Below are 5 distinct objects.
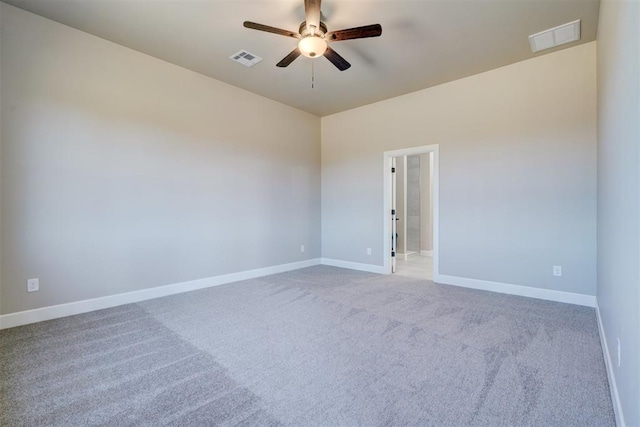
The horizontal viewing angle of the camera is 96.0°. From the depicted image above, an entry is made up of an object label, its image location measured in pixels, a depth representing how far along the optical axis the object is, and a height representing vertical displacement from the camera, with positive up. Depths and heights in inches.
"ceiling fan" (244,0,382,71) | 93.4 +59.0
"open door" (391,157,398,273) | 203.0 -4.2
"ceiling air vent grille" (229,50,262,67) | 138.9 +74.8
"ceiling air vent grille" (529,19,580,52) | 116.6 +71.6
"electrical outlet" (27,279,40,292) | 111.5 -28.4
